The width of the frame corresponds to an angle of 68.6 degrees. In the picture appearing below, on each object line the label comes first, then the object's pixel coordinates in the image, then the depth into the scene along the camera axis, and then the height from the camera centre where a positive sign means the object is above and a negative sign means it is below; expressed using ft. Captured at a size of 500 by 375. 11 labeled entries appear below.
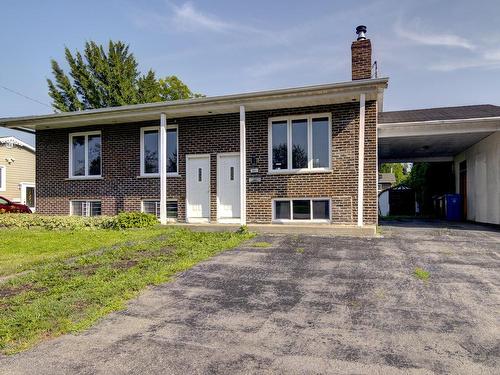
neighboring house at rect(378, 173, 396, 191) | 108.02 +3.68
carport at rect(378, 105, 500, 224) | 35.70 +5.83
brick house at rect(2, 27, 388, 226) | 33.22 +3.89
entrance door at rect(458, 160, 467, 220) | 50.01 +1.14
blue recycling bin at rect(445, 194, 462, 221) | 50.62 -2.07
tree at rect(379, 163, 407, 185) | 156.33 +10.63
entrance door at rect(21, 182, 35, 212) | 81.45 +0.31
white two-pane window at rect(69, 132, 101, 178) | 42.68 +4.75
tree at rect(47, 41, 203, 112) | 98.32 +31.84
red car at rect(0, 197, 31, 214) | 57.26 -1.83
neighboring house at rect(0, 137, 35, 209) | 76.89 +5.48
